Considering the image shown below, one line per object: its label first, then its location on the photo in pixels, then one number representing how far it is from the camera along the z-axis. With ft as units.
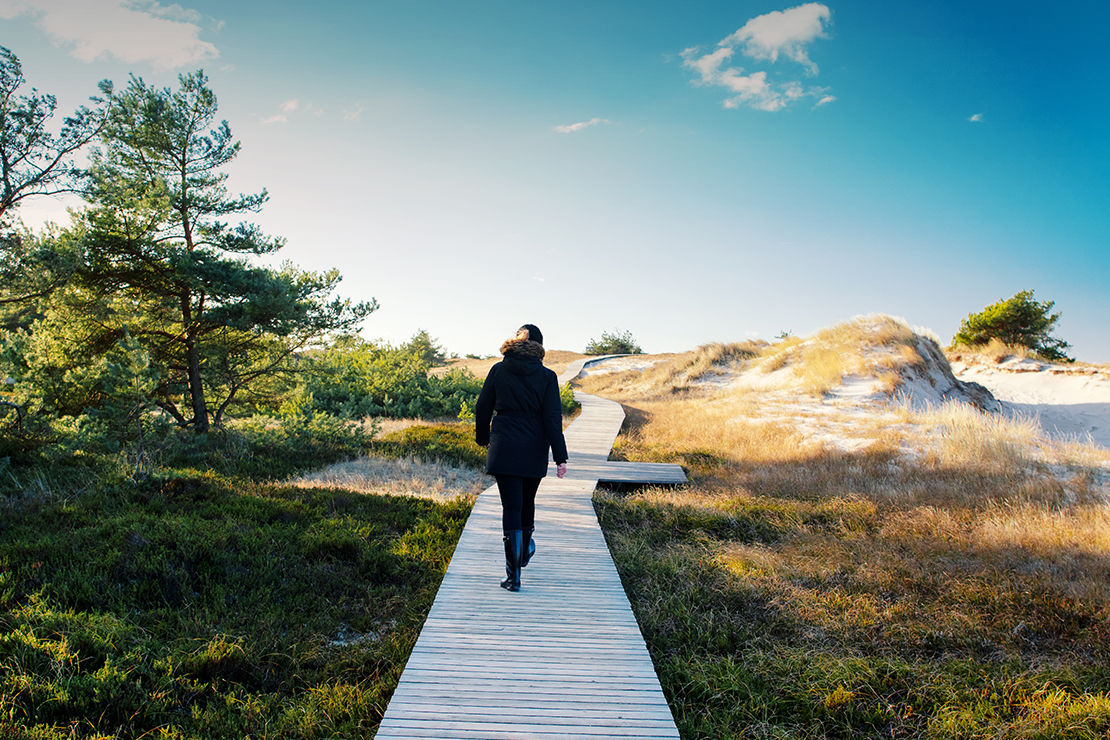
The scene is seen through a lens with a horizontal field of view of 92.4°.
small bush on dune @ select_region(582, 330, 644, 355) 154.92
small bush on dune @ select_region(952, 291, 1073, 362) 88.02
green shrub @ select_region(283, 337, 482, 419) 49.55
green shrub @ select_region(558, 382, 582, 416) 59.06
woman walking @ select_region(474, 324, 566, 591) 15.37
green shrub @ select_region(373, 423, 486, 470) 36.42
